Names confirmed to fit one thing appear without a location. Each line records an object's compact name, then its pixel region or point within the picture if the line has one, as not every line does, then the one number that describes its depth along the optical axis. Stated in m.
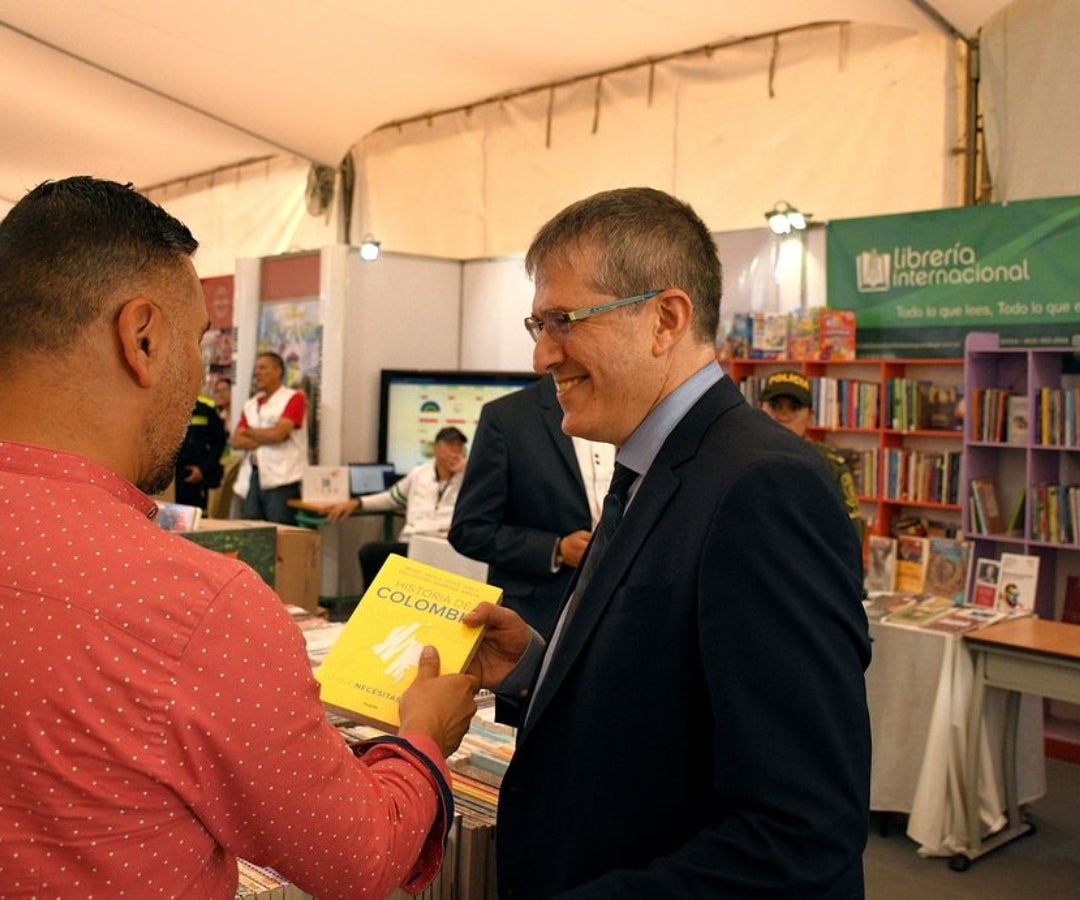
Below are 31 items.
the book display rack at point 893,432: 6.53
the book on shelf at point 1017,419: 6.04
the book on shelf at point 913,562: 5.43
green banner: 5.93
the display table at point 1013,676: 3.89
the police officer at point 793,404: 4.77
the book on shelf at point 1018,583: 4.68
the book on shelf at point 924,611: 4.37
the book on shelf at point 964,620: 4.23
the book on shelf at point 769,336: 7.13
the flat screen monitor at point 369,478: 8.30
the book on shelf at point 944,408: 6.48
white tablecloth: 4.15
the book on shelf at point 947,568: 5.33
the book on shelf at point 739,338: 7.29
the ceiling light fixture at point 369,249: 8.46
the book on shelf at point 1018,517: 6.09
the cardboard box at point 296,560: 5.30
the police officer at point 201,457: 8.22
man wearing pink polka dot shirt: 0.95
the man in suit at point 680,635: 1.17
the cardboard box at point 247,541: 3.94
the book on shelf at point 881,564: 5.26
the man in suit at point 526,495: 3.41
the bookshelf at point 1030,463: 5.90
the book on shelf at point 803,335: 7.00
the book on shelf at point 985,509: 6.20
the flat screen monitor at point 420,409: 8.67
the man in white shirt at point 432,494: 7.34
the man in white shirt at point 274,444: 8.27
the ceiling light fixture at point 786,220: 6.94
